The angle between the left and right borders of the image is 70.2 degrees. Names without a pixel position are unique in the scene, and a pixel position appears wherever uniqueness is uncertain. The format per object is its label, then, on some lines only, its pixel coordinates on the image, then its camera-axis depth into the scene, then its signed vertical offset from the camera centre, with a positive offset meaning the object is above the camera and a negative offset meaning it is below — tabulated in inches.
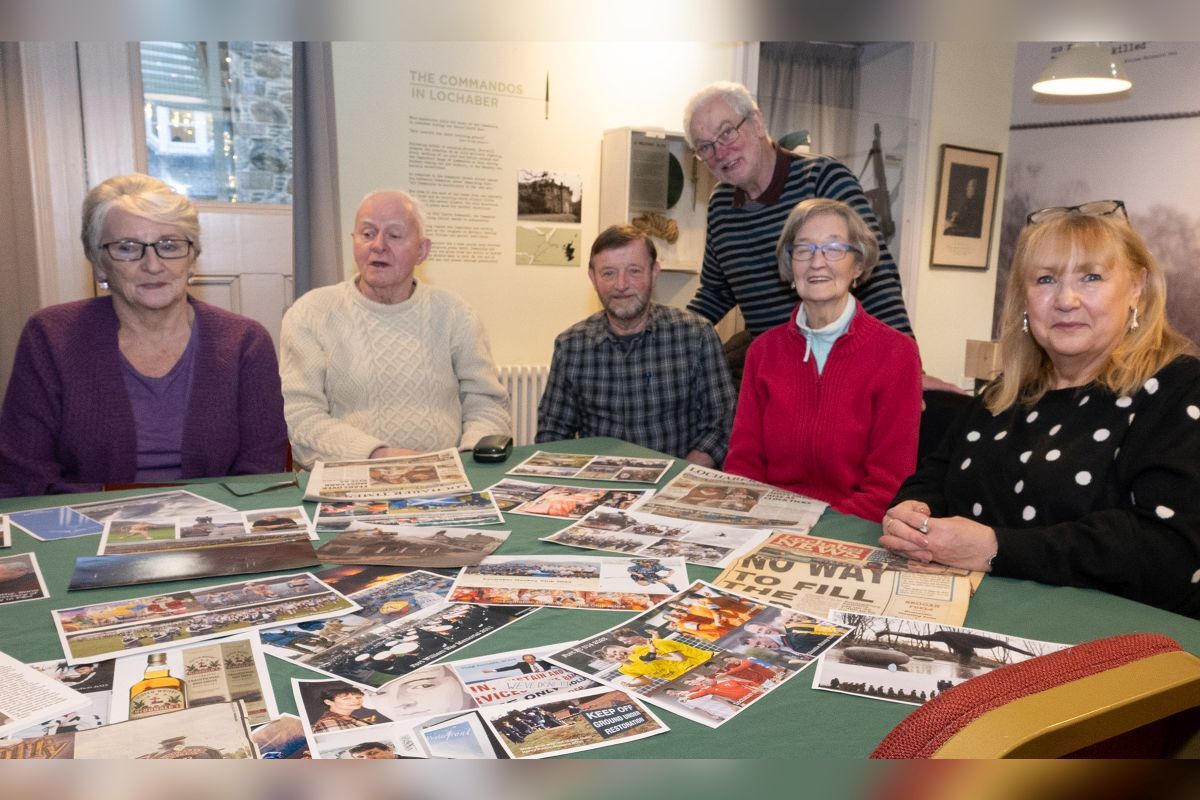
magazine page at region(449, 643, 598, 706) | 30.2 -15.8
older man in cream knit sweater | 94.0 -12.7
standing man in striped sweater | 87.4 +5.7
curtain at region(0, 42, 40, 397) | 109.3 +1.3
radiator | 152.9 -26.7
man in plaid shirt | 100.8 -14.9
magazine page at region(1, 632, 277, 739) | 28.6 -15.9
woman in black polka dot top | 44.3 -10.9
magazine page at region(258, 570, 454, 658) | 34.4 -16.3
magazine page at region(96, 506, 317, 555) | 47.4 -17.1
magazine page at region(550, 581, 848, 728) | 30.7 -15.9
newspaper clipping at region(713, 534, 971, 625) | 39.1 -16.2
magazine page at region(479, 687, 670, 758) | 26.7 -15.6
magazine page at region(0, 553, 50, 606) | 39.8 -16.9
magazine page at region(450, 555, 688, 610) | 39.9 -16.5
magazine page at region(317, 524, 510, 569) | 45.1 -16.8
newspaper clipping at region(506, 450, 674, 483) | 66.4 -17.8
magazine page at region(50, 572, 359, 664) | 34.5 -16.4
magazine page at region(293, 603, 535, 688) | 32.2 -16.1
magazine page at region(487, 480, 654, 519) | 56.4 -17.4
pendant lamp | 133.6 +29.5
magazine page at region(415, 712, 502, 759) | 26.3 -15.6
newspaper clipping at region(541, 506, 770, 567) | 47.2 -16.8
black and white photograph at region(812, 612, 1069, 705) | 31.4 -15.7
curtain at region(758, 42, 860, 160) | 188.9 +34.6
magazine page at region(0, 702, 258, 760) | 25.8 -15.6
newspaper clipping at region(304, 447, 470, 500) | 59.6 -17.6
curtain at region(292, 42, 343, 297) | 125.2 +8.0
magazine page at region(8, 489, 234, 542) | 50.3 -17.4
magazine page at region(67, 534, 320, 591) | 41.8 -16.7
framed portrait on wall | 188.7 +10.7
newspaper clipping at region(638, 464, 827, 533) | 54.1 -17.1
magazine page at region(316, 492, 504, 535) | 52.5 -17.3
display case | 149.2 +9.8
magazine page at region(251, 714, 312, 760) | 26.3 -15.8
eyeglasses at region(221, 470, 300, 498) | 59.4 -17.6
